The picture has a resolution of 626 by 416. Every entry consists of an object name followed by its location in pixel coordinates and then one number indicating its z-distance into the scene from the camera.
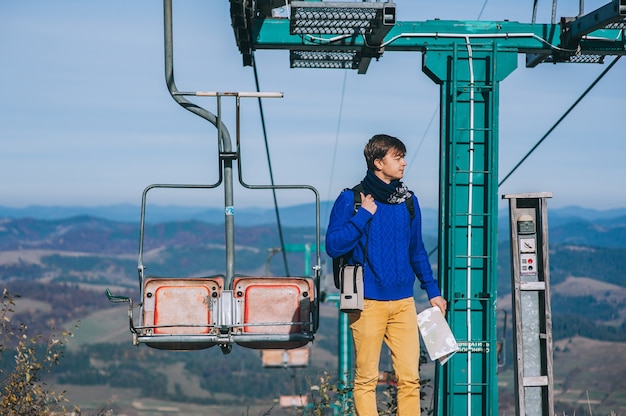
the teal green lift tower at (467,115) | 10.13
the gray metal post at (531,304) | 7.96
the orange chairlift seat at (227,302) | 7.38
